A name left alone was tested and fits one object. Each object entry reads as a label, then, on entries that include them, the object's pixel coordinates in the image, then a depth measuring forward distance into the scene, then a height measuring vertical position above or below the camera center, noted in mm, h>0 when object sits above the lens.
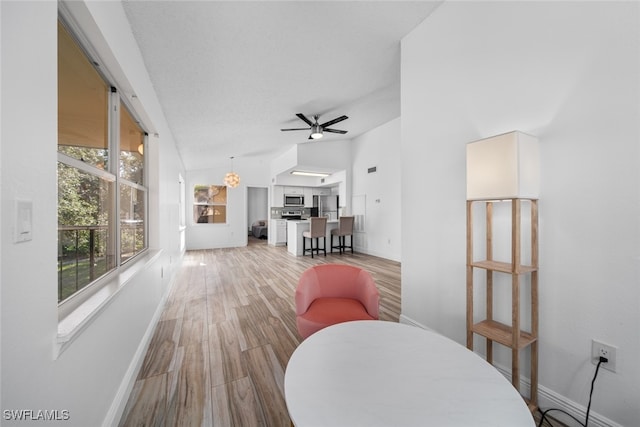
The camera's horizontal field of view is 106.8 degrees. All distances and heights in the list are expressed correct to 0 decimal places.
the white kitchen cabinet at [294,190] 8289 +863
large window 1154 +247
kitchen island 6273 -516
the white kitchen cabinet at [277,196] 8133 +636
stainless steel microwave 8289 +522
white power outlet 1162 -700
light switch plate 682 -18
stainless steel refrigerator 8508 +344
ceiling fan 4001 +1574
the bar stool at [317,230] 5797 -383
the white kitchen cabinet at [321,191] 8797 +874
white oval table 793 -674
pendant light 6398 +963
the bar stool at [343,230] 6281 -415
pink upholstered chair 1788 -713
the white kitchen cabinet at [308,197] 8609 +640
